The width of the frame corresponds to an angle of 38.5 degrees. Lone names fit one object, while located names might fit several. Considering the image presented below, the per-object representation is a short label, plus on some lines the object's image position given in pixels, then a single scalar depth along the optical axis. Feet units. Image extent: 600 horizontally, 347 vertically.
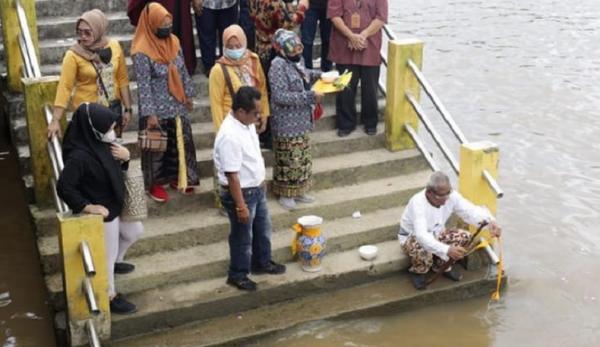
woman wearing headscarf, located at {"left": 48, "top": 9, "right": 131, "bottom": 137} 20.52
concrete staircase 21.06
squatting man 22.00
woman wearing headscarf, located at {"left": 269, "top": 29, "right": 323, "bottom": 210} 22.88
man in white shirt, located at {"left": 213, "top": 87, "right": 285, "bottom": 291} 19.98
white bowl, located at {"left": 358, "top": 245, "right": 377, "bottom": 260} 23.39
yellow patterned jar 22.40
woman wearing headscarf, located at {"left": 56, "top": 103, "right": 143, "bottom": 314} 18.38
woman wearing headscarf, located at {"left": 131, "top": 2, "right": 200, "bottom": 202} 21.85
